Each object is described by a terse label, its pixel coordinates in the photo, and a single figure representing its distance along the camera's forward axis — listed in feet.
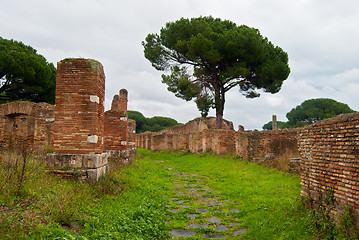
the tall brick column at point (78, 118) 21.74
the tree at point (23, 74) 76.43
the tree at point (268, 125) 249.34
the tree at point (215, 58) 75.66
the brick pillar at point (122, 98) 53.36
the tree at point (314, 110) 152.25
